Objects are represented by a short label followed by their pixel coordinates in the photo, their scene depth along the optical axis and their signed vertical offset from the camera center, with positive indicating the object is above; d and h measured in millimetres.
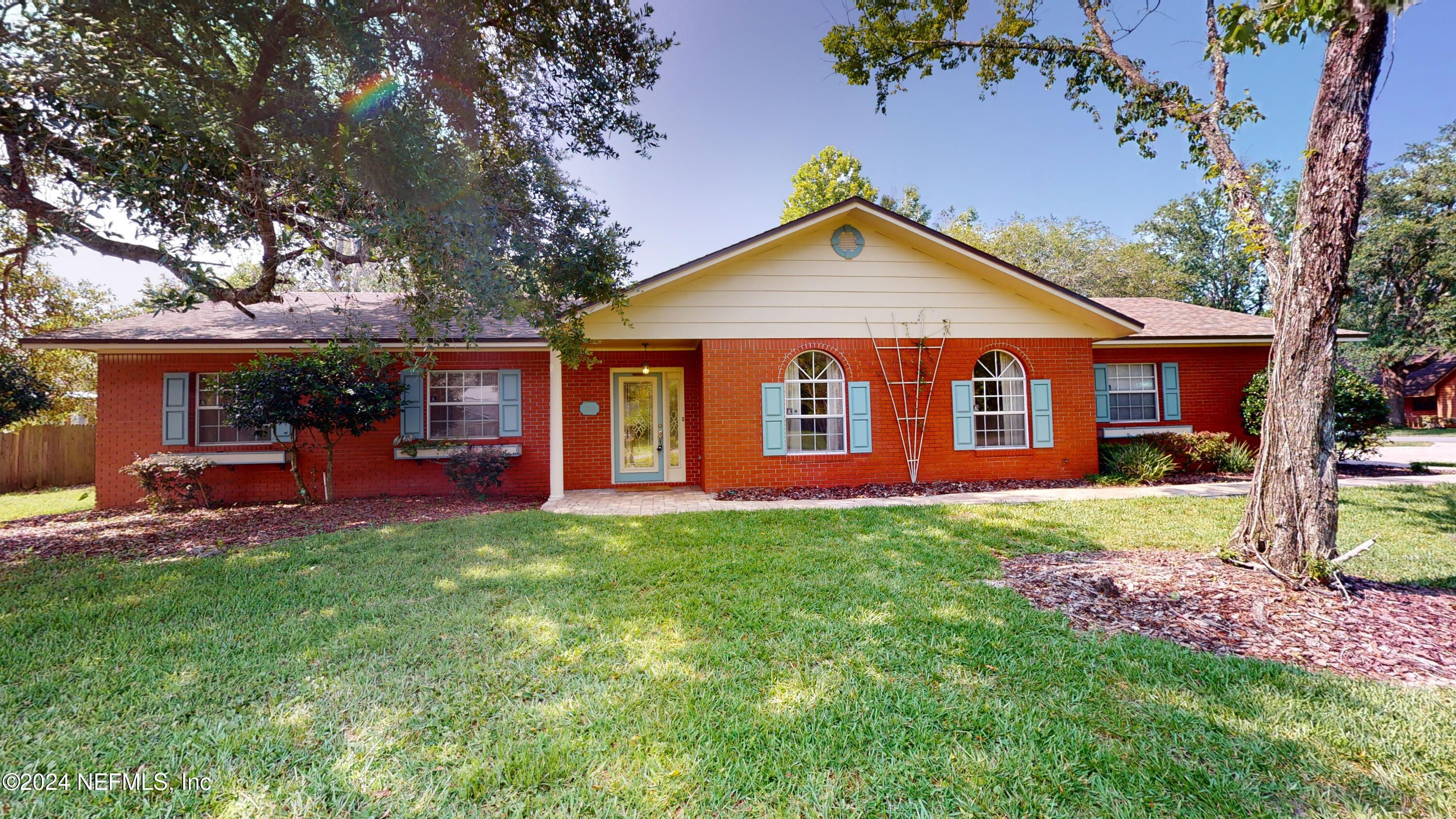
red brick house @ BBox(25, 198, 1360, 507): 8945 +866
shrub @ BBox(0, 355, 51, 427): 8516 +789
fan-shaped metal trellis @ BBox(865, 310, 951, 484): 9344 +611
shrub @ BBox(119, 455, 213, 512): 8570 -661
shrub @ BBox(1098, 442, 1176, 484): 9352 -789
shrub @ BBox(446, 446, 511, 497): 9117 -613
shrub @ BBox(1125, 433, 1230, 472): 9859 -595
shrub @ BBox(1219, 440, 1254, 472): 10055 -841
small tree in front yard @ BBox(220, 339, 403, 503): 7859 +662
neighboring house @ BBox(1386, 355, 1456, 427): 27469 +959
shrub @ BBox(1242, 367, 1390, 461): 9844 +0
